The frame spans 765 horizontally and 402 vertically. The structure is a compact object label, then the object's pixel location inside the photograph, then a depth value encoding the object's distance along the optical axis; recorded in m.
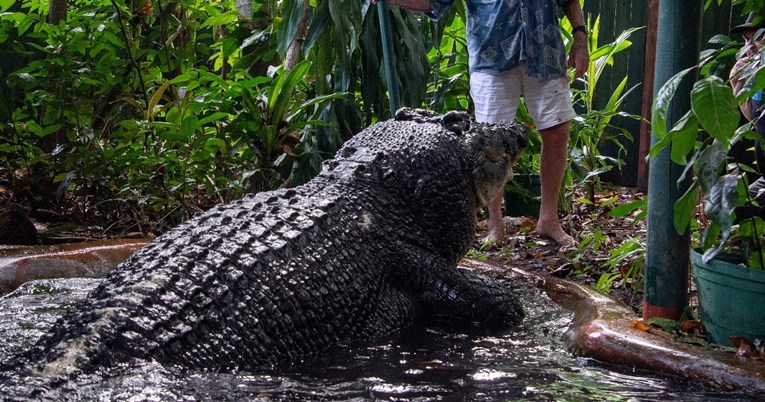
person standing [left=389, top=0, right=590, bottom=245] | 4.79
